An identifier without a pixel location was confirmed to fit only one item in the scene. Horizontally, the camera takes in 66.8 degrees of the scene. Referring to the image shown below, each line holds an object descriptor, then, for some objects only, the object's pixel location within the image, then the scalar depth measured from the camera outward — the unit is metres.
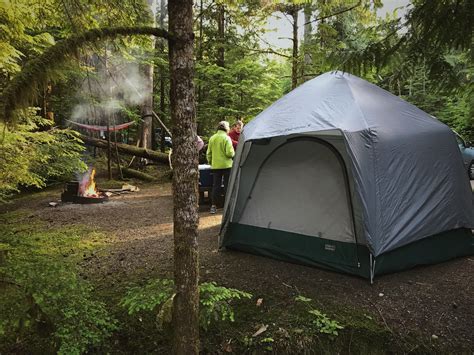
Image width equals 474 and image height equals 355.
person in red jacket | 8.13
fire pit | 8.15
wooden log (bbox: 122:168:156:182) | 11.74
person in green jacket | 7.11
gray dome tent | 4.15
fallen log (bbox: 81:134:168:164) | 11.92
